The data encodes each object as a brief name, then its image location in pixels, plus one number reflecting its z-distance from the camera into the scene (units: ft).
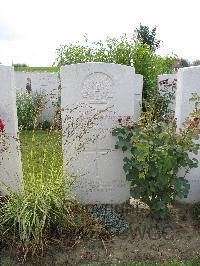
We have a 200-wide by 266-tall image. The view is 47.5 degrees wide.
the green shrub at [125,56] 22.86
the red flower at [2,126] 7.91
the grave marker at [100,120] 8.93
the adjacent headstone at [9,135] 8.40
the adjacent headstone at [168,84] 18.59
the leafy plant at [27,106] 20.63
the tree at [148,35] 36.59
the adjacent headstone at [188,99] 9.13
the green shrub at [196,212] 8.86
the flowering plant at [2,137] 7.92
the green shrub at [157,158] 8.20
